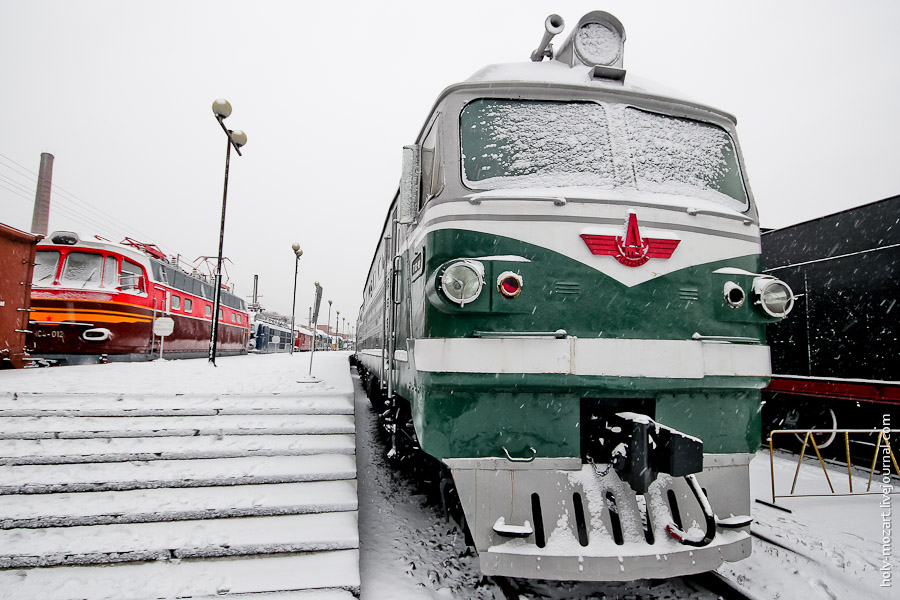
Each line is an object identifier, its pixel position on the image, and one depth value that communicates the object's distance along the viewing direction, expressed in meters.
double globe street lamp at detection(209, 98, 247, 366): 8.80
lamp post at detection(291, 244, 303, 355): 13.85
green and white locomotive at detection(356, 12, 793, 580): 2.77
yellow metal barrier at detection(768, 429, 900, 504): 5.22
